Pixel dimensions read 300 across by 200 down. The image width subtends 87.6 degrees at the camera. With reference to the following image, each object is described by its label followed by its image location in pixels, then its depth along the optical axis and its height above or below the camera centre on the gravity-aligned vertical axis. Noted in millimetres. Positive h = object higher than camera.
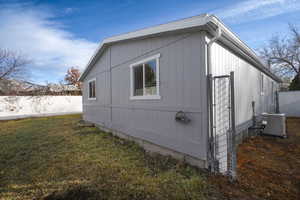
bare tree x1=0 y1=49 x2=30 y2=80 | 17797 +4250
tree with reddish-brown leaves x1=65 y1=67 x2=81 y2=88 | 30703 +4837
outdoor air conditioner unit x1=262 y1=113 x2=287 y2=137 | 5516 -1010
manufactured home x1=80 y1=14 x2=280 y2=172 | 3004 +270
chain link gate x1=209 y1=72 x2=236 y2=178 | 2811 -642
